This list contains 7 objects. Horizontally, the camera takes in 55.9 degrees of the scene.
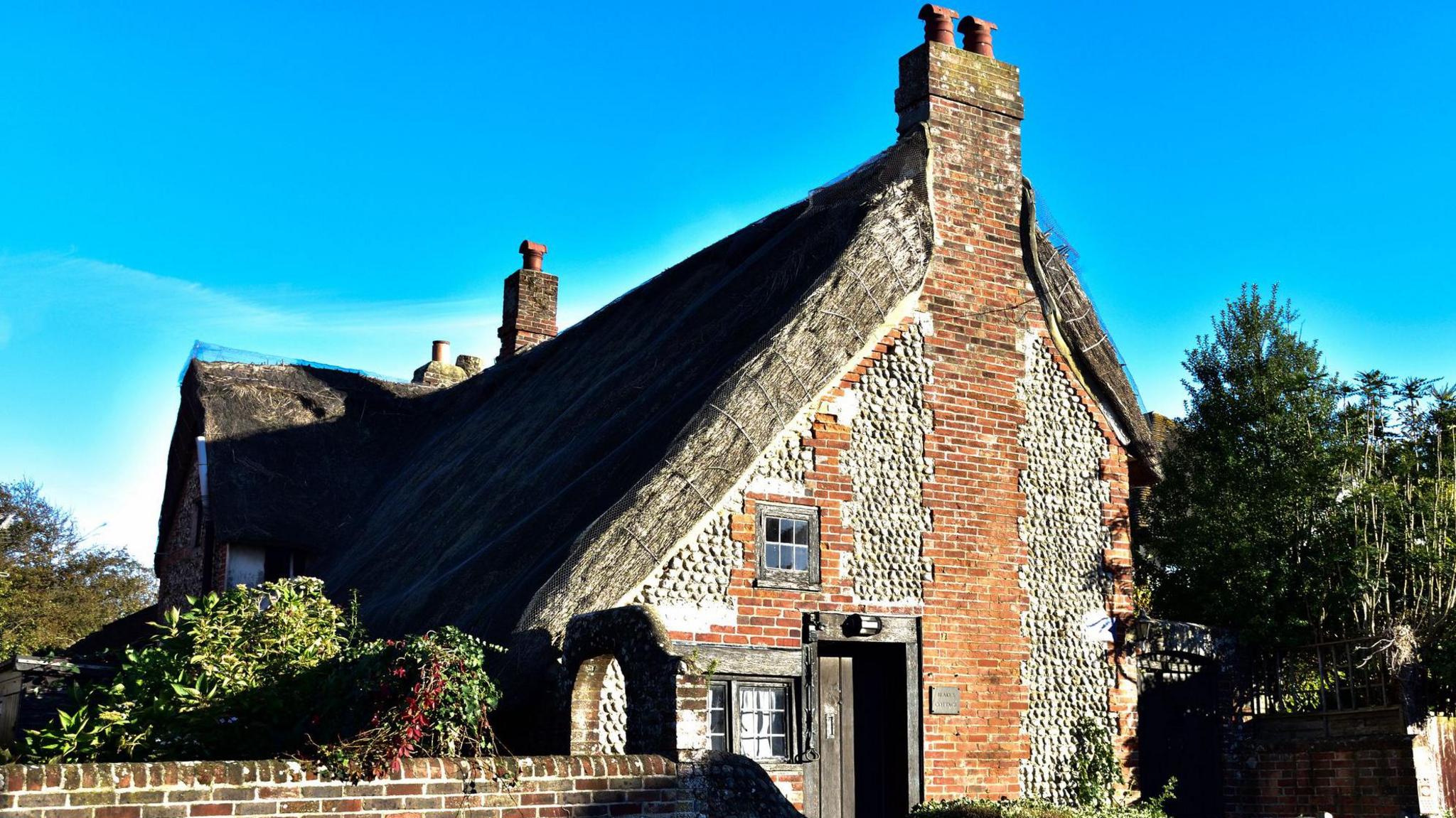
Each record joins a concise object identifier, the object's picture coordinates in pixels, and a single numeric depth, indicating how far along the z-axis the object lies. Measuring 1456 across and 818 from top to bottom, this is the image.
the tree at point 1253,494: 13.62
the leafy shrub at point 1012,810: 11.12
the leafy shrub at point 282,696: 7.91
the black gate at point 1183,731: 13.46
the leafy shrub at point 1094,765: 12.65
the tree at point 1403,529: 12.73
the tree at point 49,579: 31.47
